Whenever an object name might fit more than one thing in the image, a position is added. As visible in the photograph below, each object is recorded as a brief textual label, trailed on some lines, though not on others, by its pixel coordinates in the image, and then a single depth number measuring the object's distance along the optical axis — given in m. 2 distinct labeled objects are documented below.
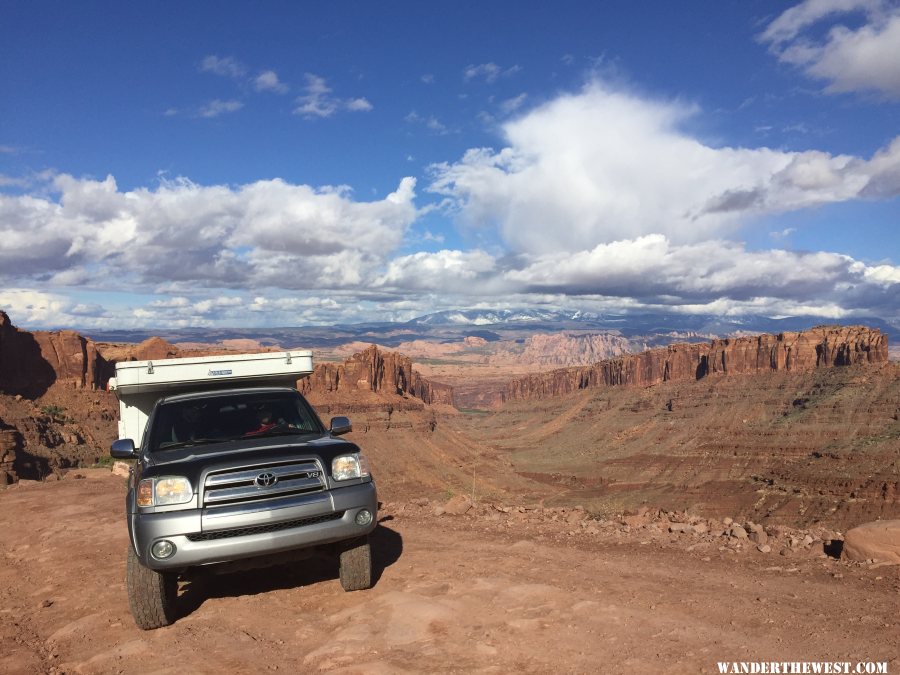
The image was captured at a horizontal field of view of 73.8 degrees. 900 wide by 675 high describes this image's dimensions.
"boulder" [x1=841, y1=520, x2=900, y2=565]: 7.70
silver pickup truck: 5.79
